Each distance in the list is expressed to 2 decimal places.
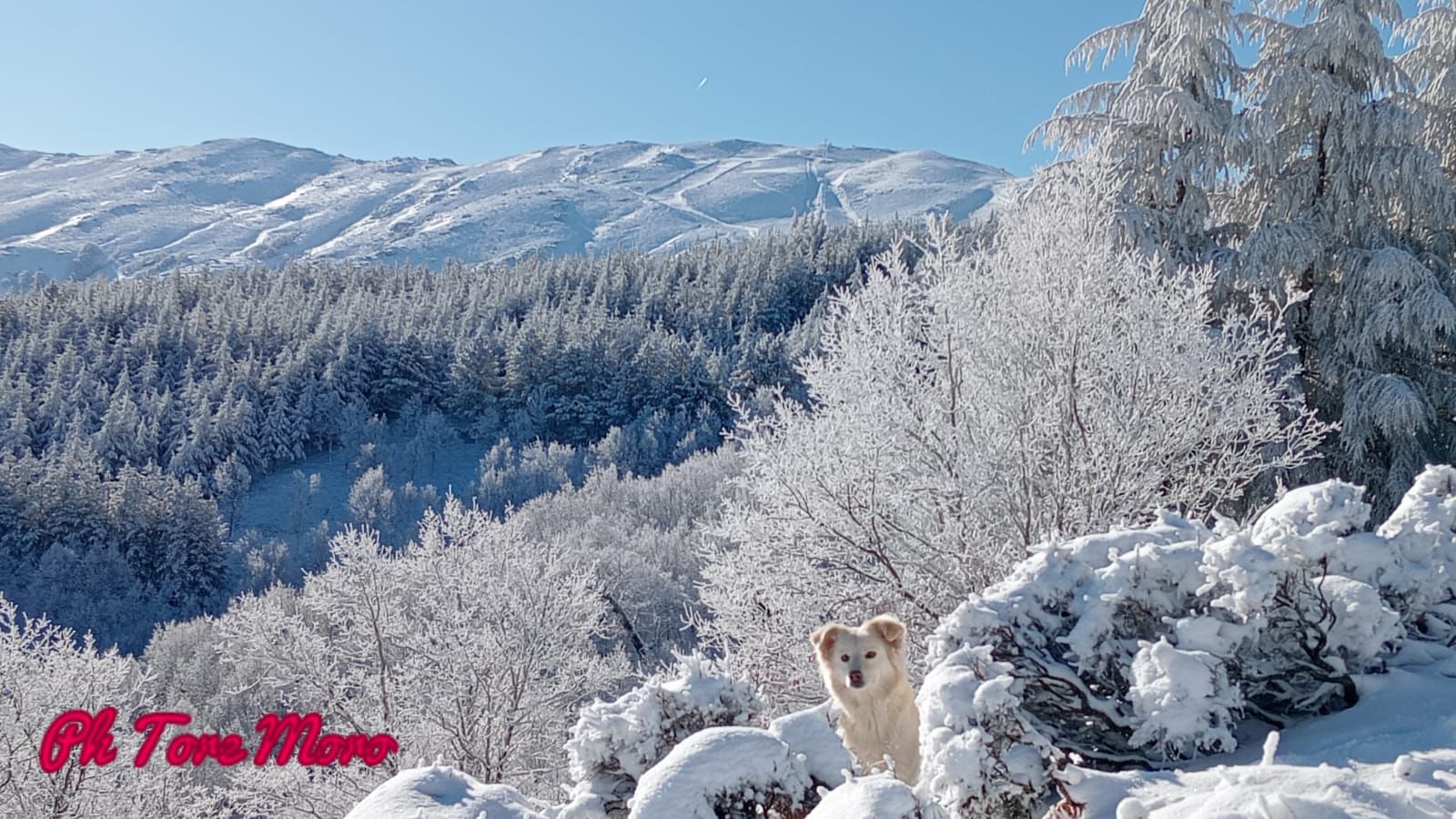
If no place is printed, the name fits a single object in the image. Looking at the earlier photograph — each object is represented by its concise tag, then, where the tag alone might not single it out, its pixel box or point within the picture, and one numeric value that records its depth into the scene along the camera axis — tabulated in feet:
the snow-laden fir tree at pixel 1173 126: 38.47
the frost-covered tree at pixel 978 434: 29.01
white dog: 15.40
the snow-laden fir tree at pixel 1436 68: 40.01
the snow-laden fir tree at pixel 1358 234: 35.99
